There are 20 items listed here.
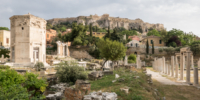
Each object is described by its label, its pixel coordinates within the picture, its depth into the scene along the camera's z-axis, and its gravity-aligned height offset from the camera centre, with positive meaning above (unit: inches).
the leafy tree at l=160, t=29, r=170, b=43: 1982.8 +198.3
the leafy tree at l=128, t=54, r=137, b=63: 1309.1 -74.4
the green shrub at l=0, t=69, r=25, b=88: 240.8 -50.7
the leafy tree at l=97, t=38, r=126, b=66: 742.9 -4.2
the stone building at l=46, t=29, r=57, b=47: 2030.0 +214.9
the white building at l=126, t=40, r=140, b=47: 1997.5 +101.9
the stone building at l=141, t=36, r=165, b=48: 2028.8 +130.7
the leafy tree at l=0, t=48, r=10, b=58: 1131.0 -10.0
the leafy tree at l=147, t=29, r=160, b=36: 2866.4 +355.6
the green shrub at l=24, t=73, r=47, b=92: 279.3 -65.0
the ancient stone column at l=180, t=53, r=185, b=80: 533.2 -52.8
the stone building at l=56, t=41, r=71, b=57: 1305.4 +14.3
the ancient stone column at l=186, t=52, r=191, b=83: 471.1 -72.0
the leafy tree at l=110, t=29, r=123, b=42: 1707.7 +173.0
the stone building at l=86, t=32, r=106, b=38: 2618.1 +312.2
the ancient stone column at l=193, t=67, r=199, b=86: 421.5 -85.3
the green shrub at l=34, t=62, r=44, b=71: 631.9 -68.8
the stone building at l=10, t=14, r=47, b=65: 743.7 +68.0
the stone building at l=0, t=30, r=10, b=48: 1713.0 +158.2
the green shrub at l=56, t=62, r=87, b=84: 388.9 -66.2
